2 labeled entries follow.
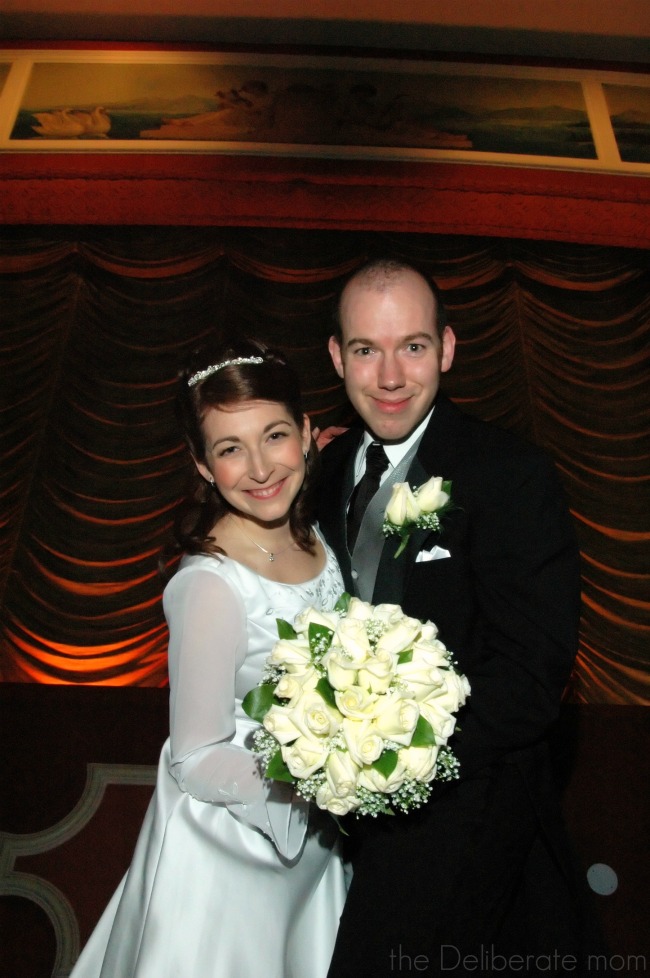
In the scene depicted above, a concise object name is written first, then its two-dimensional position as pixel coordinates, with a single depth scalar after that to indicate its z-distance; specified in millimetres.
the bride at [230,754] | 1860
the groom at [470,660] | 1914
